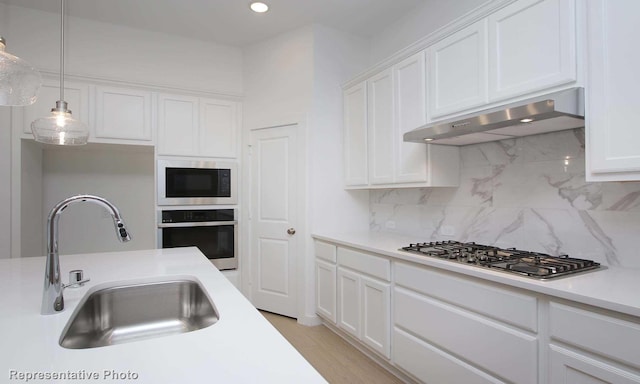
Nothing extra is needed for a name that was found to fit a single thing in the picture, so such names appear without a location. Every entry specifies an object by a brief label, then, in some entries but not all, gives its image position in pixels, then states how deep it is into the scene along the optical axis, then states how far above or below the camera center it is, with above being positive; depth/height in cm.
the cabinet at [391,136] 241 +51
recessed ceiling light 291 +169
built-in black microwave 339 +14
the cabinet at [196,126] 345 +74
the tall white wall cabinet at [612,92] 133 +43
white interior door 333 -25
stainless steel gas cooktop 150 -35
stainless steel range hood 149 +37
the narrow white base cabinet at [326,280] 288 -77
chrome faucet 107 -23
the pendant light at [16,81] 113 +42
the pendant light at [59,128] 186 +39
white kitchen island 71 -39
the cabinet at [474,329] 121 -64
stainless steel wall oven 338 -39
